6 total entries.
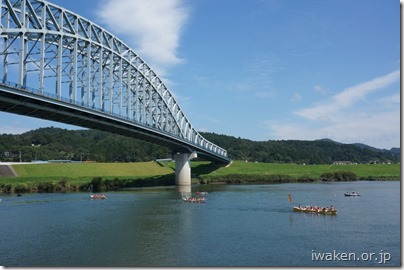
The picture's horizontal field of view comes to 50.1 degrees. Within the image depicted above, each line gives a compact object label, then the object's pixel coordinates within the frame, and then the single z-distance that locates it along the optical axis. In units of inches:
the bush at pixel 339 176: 4815.5
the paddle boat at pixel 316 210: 1929.1
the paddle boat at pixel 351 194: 2731.3
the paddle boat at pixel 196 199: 2470.6
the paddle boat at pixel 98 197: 2741.1
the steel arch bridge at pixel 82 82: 2084.2
